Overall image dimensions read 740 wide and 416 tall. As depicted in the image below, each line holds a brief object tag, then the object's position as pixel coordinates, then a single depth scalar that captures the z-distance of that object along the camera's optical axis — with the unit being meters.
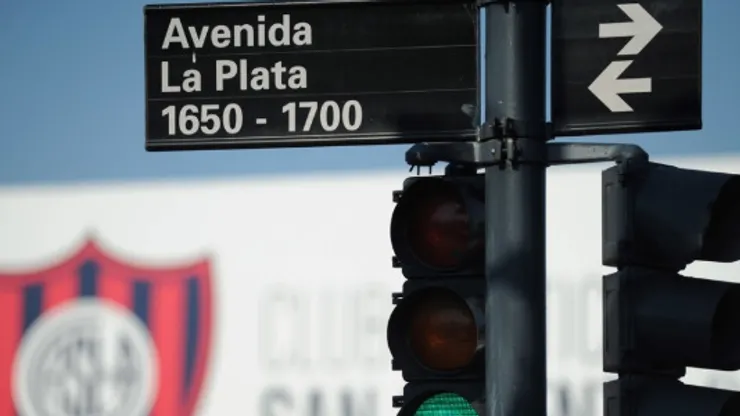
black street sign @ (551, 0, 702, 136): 11.36
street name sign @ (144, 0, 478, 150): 11.90
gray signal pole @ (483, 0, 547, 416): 10.87
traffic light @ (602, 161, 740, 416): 10.65
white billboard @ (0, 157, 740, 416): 31.41
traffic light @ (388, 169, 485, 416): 10.98
